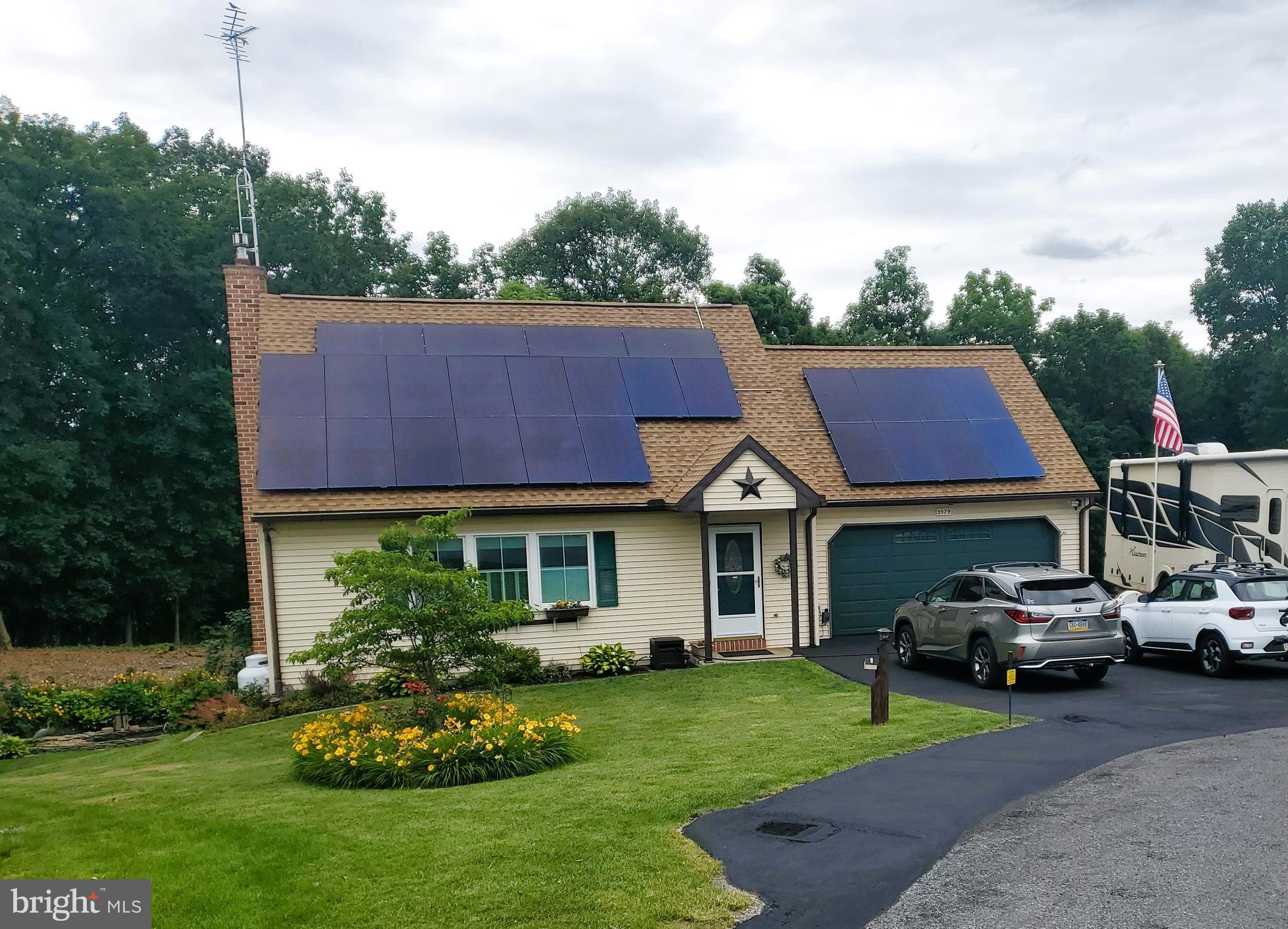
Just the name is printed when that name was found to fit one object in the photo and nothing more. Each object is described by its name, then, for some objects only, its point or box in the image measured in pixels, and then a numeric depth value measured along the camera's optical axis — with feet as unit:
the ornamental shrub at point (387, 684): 50.31
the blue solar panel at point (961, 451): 63.87
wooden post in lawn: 37.22
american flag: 64.23
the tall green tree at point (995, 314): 137.49
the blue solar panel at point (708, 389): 62.23
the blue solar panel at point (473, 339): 62.75
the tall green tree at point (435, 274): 138.62
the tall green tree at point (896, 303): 139.95
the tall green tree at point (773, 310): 121.90
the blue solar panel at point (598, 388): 60.80
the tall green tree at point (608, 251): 165.58
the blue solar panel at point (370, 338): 60.64
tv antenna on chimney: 67.92
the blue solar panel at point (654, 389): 61.46
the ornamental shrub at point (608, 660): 54.44
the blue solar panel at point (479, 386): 58.90
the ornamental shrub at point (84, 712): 51.96
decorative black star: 54.85
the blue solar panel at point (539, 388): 59.93
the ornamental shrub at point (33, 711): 50.78
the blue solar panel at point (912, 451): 63.26
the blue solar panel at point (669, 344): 65.82
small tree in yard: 35.76
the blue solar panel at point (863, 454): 62.39
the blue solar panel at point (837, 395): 66.74
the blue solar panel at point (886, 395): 67.46
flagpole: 68.08
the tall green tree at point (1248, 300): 131.54
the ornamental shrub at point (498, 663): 37.19
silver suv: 43.29
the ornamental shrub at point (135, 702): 52.65
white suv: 45.32
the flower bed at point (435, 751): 32.86
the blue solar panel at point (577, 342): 64.49
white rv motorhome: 60.08
